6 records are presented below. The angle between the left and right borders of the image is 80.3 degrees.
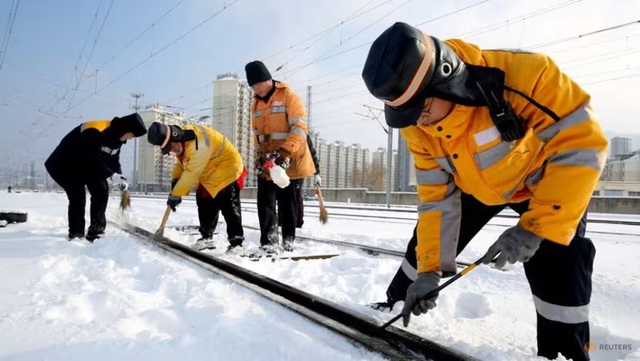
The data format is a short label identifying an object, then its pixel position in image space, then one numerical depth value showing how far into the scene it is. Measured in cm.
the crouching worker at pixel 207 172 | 413
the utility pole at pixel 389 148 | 1933
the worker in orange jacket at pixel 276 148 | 397
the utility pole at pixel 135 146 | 4003
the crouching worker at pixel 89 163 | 496
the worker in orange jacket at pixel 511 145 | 140
